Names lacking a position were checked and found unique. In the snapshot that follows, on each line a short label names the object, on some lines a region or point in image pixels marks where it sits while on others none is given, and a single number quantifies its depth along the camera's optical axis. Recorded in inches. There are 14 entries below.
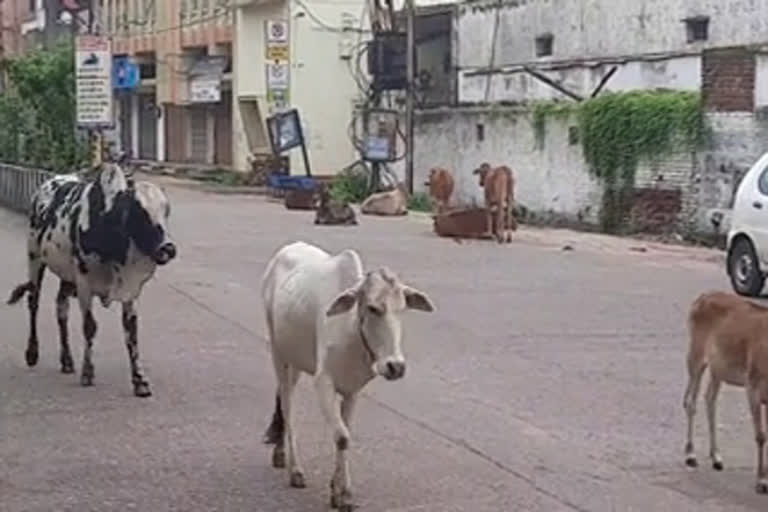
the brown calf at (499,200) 1112.8
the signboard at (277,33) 1692.9
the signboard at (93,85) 1152.8
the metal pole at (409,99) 1675.7
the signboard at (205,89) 2266.2
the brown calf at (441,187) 1350.9
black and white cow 485.4
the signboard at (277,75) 1689.2
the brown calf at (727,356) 360.5
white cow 322.0
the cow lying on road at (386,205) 1439.5
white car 776.9
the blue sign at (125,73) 2202.8
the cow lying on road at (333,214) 1269.7
